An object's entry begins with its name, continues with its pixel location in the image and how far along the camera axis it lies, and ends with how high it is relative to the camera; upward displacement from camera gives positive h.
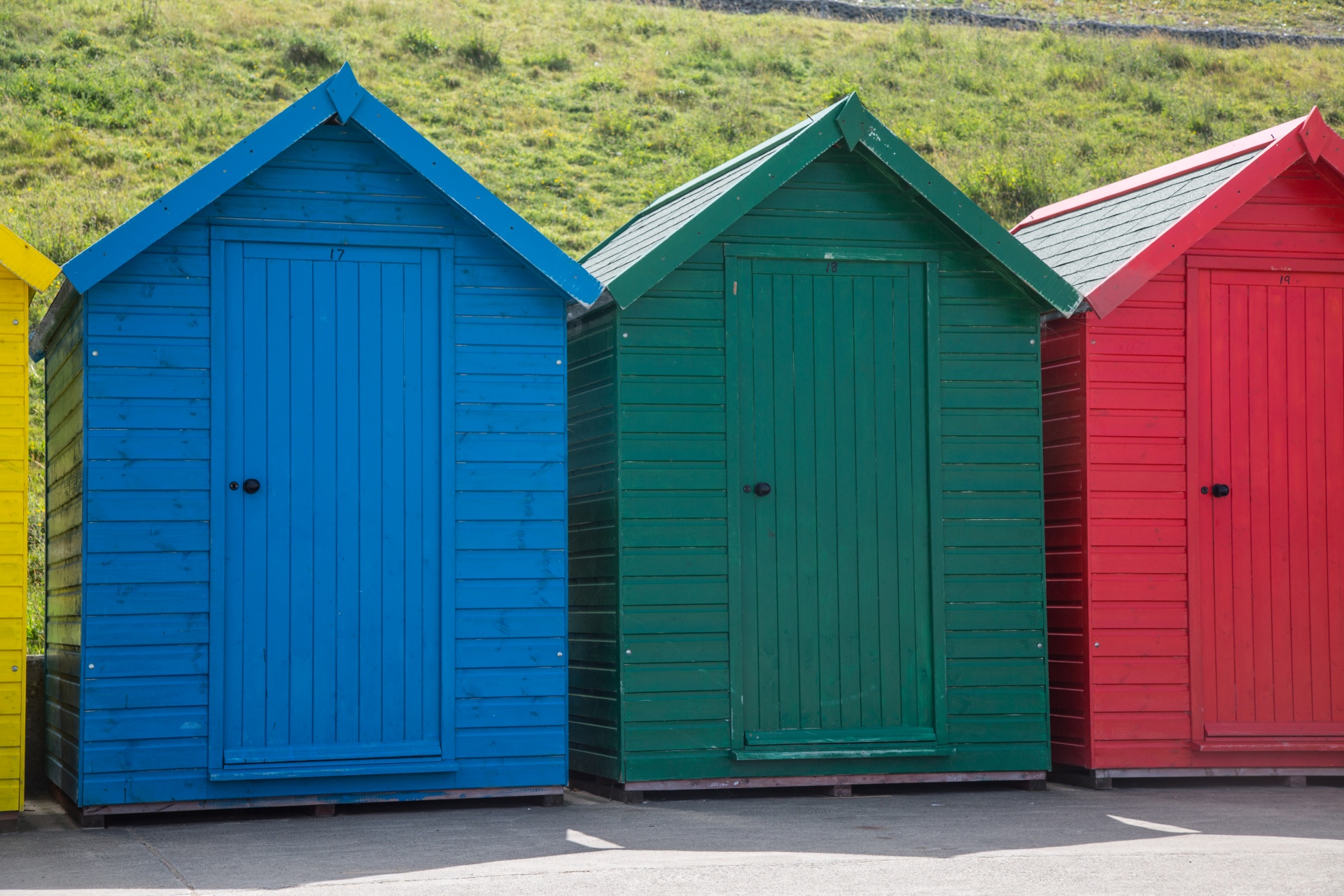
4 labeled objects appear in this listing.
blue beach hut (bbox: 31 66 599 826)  6.49 +0.20
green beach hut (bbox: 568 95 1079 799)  7.15 +0.20
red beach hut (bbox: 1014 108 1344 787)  7.62 +0.21
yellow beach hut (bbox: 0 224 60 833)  6.27 +0.17
